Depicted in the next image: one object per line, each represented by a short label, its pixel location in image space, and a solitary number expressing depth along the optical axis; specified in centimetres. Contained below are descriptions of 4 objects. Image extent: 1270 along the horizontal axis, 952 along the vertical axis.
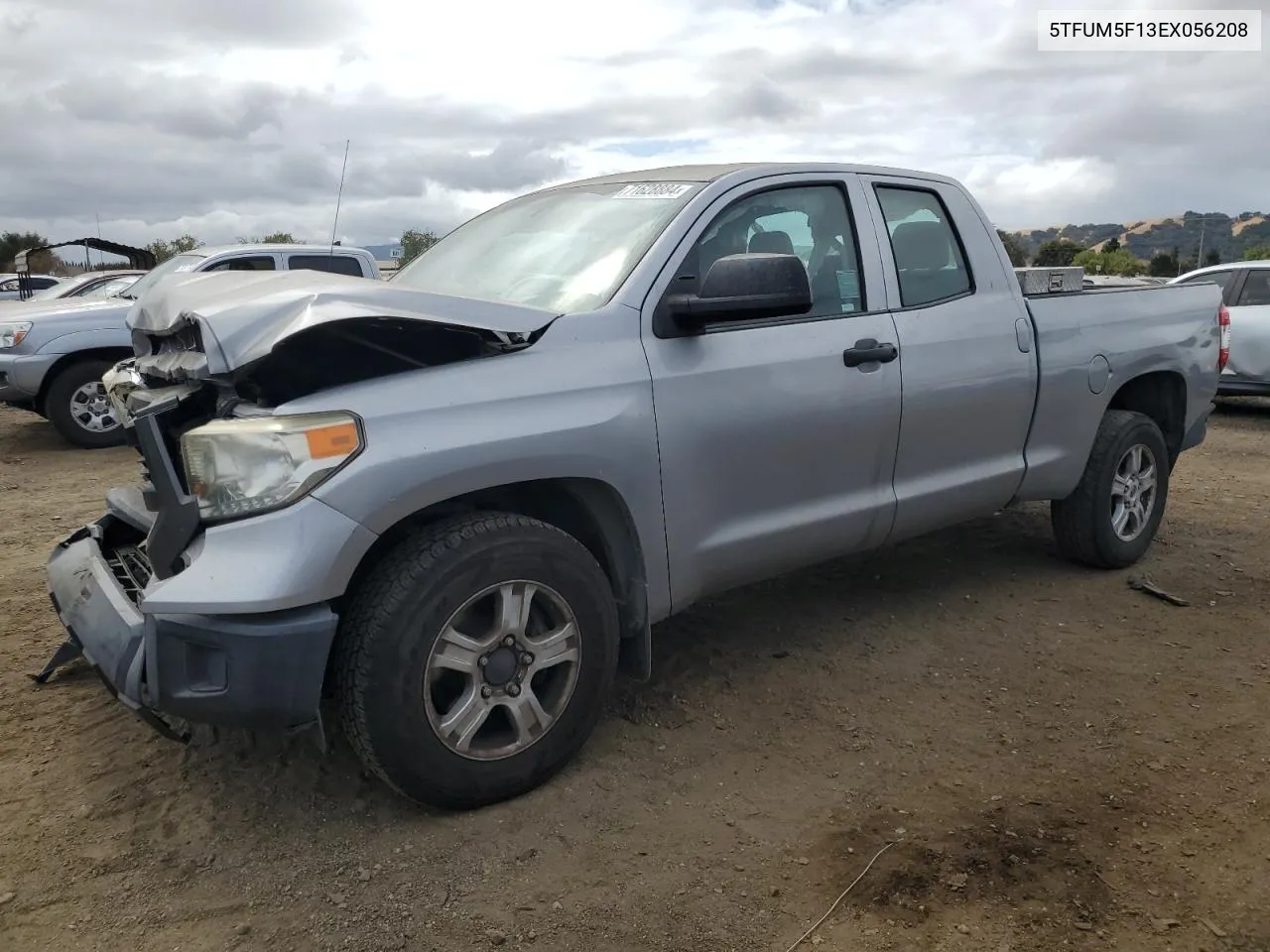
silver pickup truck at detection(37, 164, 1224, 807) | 263
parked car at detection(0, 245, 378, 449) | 872
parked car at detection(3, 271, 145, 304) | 1140
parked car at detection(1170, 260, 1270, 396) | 991
